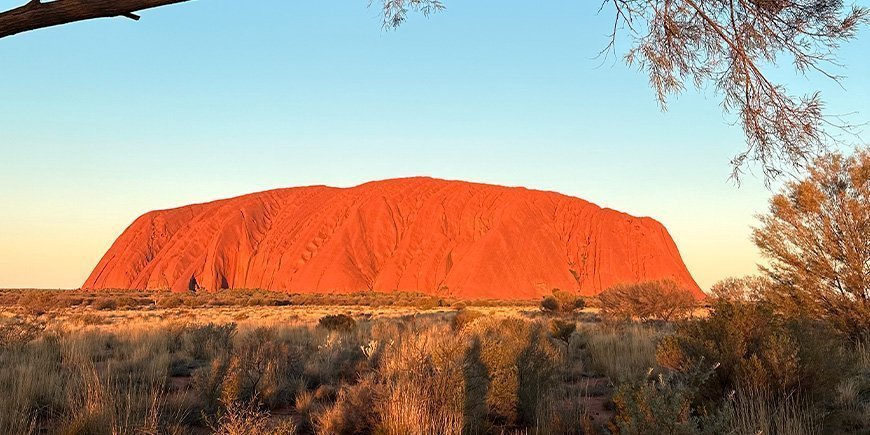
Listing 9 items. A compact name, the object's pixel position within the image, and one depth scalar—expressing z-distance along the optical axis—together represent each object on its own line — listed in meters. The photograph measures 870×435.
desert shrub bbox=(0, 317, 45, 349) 9.78
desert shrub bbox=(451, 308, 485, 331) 15.88
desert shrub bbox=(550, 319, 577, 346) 13.31
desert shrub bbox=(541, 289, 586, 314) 32.12
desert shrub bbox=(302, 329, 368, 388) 9.01
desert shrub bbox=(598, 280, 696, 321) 22.41
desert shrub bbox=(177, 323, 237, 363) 11.45
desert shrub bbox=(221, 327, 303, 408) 6.72
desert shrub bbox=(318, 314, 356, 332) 17.36
